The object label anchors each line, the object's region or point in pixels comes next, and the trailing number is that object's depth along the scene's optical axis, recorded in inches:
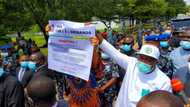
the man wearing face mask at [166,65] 116.1
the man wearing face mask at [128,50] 127.3
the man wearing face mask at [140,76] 74.8
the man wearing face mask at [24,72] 115.5
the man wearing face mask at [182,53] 116.8
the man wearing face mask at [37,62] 110.8
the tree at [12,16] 396.1
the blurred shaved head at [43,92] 54.0
